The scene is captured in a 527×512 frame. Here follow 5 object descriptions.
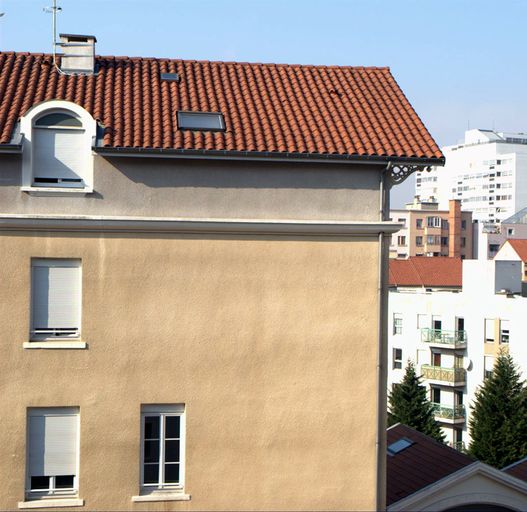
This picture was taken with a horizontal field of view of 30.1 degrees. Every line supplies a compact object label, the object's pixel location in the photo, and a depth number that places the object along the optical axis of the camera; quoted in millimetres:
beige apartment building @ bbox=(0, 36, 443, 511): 14680
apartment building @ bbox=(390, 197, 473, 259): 142375
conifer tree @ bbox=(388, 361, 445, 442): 54375
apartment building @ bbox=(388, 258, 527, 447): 66750
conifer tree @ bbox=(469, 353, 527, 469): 48906
